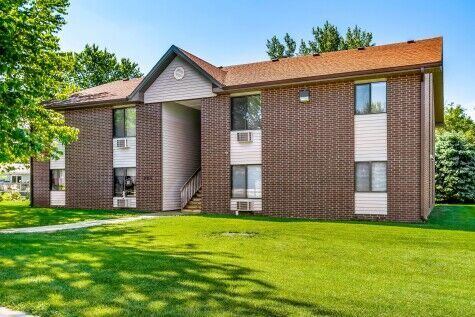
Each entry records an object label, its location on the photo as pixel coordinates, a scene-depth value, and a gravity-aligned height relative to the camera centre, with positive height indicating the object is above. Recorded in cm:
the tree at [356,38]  3909 +1163
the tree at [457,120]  4093 +430
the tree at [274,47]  4366 +1207
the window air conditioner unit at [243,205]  1720 -163
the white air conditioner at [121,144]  1961 +100
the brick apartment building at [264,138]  1488 +107
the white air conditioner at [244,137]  1724 +114
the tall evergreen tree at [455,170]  2708 -39
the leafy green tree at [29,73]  968 +288
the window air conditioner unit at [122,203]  1955 -171
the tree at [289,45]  4338 +1215
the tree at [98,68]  4297 +1001
